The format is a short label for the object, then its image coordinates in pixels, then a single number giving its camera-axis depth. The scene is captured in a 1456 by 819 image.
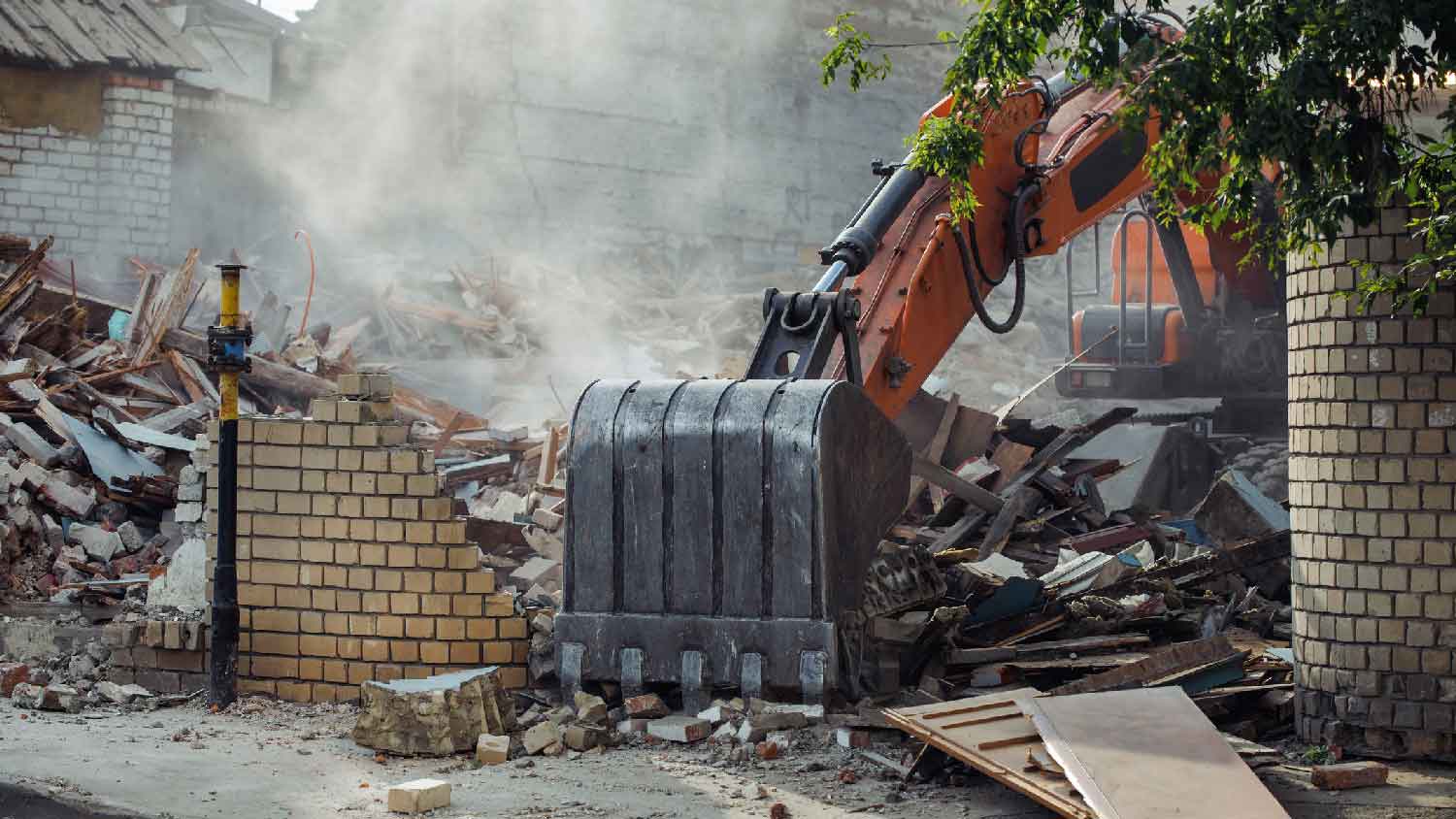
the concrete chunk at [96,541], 10.57
